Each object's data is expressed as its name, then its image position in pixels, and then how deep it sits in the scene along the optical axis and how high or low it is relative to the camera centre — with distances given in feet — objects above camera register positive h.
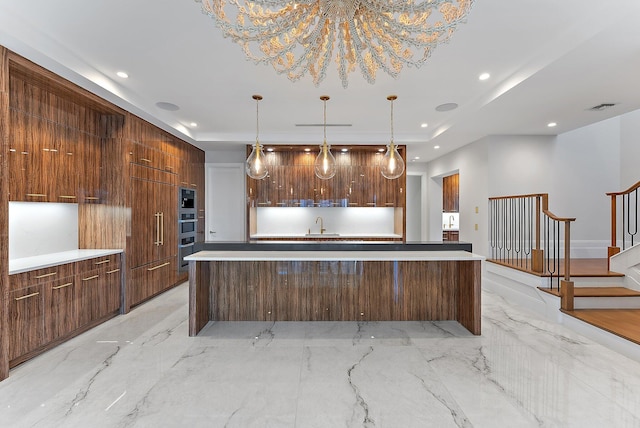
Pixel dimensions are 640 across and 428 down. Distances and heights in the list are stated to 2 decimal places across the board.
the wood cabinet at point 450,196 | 28.96 +1.57
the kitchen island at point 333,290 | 12.62 -3.09
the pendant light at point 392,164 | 12.34 +1.93
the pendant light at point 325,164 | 12.52 +1.96
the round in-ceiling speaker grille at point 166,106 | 14.55 +5.09
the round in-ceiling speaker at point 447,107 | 14.71 +5.07
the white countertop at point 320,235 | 21.45 -1.54
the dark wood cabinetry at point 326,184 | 21.12 +1.97
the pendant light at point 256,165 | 12.28 +1.89
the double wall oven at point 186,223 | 19.06 -0.60
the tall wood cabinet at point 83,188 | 9.05 +1.01
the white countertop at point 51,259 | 9.26 -1.54
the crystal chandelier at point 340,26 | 5.46 +3.48
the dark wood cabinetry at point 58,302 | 8.98 -2.95
